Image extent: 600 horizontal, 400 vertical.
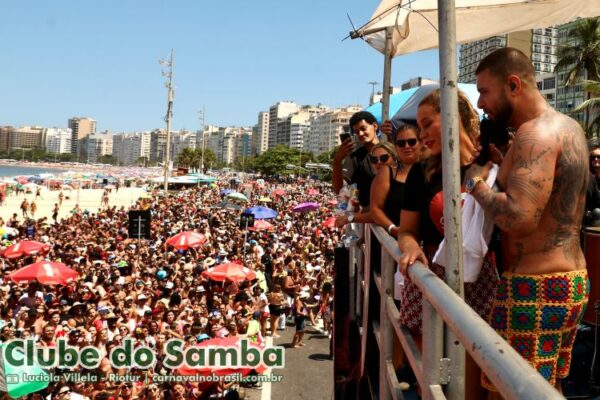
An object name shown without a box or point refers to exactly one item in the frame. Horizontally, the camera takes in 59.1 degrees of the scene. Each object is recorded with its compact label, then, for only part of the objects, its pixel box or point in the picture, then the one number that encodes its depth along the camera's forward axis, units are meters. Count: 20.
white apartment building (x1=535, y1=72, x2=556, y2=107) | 82.88
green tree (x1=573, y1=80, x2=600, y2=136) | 21.53
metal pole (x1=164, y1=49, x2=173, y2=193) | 45.59
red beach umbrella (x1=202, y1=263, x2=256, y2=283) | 14.03
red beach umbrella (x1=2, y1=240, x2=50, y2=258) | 16.52
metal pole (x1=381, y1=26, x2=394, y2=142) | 4.48
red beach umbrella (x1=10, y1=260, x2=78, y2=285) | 12.70
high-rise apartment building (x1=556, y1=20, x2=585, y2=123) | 77.38
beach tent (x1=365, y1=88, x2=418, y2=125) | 5.41
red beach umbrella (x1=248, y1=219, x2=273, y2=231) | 23.94
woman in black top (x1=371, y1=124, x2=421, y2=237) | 3.09
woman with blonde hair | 2.00
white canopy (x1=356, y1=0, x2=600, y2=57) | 4.10
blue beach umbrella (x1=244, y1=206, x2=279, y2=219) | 25.17
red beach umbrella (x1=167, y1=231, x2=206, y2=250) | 17.89
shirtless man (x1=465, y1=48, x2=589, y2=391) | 1.70
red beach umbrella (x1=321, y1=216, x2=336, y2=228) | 23.69
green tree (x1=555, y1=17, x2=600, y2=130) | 29.17
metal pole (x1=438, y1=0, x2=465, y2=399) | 1.62
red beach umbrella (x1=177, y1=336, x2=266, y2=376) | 8.31
